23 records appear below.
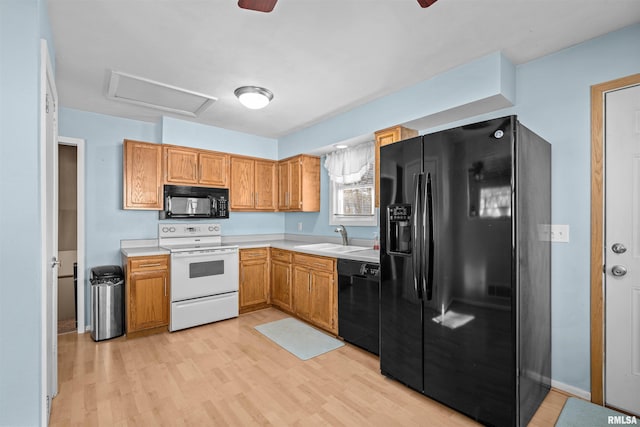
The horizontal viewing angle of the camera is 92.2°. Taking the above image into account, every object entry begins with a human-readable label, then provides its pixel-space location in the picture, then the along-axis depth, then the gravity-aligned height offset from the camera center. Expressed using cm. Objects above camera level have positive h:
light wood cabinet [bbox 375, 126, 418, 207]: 308 +80
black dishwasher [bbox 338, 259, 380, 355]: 286 -89
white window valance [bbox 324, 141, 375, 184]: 384 +67
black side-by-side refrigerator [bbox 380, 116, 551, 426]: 183 -37
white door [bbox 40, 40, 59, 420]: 157 +0
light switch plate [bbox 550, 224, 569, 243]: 235 -15
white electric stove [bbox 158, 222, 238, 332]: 354 -78
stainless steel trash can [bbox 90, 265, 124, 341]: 324 -96
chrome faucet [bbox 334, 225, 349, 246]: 399 -26
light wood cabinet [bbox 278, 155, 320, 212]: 445 +43
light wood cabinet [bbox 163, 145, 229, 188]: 387 +62
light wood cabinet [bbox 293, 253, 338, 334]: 333 -89
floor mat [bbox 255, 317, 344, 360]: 301 -134
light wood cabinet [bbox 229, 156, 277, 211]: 442 +44
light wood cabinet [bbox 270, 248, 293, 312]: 400 -89
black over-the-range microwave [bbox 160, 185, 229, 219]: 385 +15
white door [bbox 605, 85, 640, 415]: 204 -25
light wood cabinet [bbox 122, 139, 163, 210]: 362 +46
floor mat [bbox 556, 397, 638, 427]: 195 -133
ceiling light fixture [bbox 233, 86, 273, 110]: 299 +115
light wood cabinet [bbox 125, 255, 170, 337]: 333 -89
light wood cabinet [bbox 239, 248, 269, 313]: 412 -90
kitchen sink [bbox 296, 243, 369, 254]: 384 -45
